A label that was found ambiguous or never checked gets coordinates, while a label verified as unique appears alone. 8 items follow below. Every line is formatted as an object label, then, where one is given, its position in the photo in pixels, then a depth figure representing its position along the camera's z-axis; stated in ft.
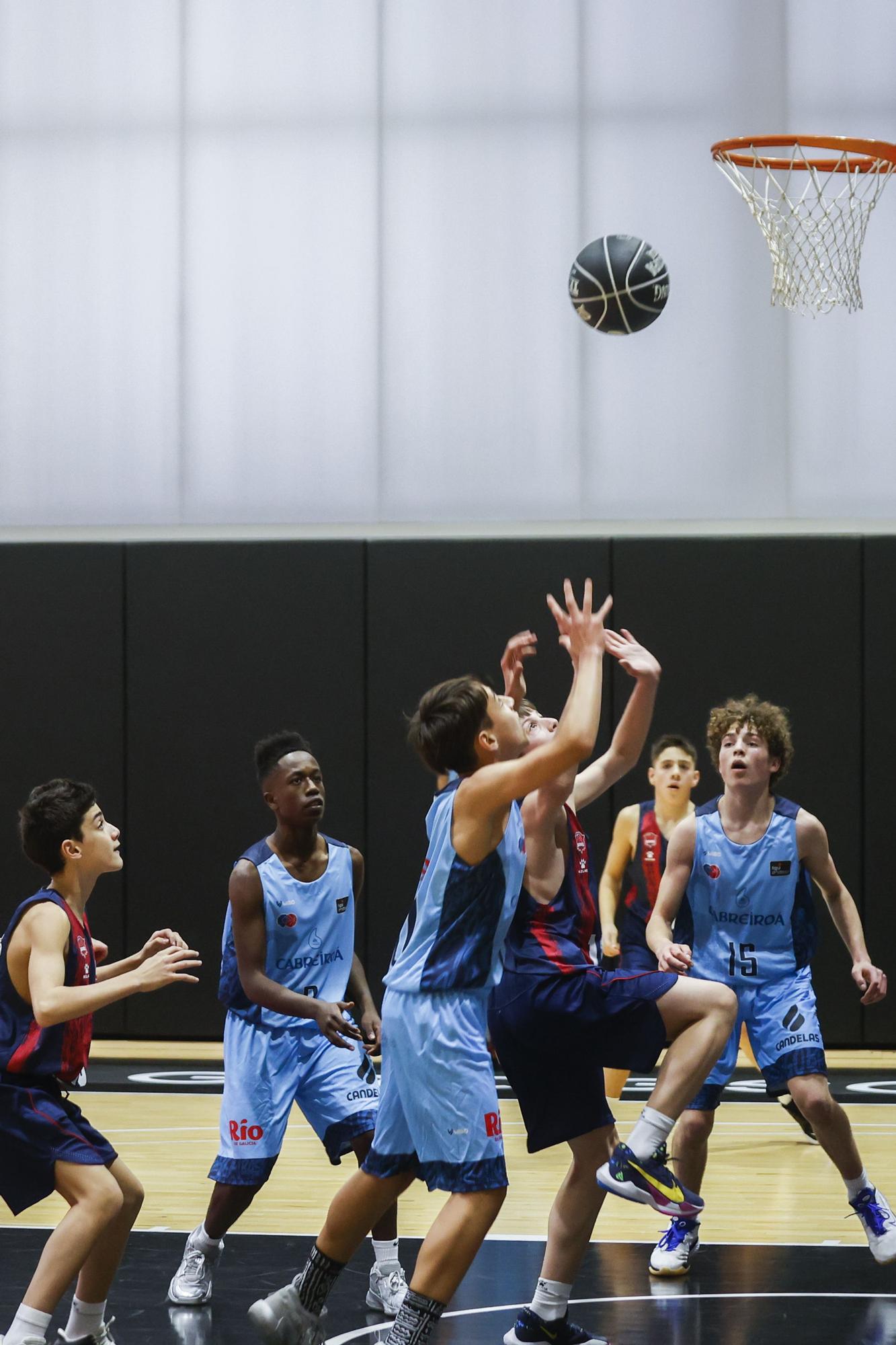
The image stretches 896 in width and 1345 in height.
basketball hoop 47.98
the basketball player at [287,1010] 29.25
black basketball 47.55
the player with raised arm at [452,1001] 22.34
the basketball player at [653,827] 46.03
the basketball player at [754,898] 31.96
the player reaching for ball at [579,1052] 25.43
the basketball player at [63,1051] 23.34
